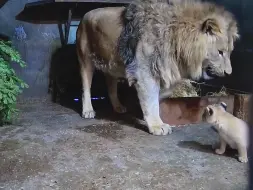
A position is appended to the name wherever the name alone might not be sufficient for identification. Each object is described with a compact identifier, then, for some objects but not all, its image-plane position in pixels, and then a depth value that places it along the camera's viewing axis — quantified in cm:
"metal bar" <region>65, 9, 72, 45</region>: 348
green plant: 246
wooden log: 255
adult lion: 241
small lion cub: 180
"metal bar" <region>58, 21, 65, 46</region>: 376
